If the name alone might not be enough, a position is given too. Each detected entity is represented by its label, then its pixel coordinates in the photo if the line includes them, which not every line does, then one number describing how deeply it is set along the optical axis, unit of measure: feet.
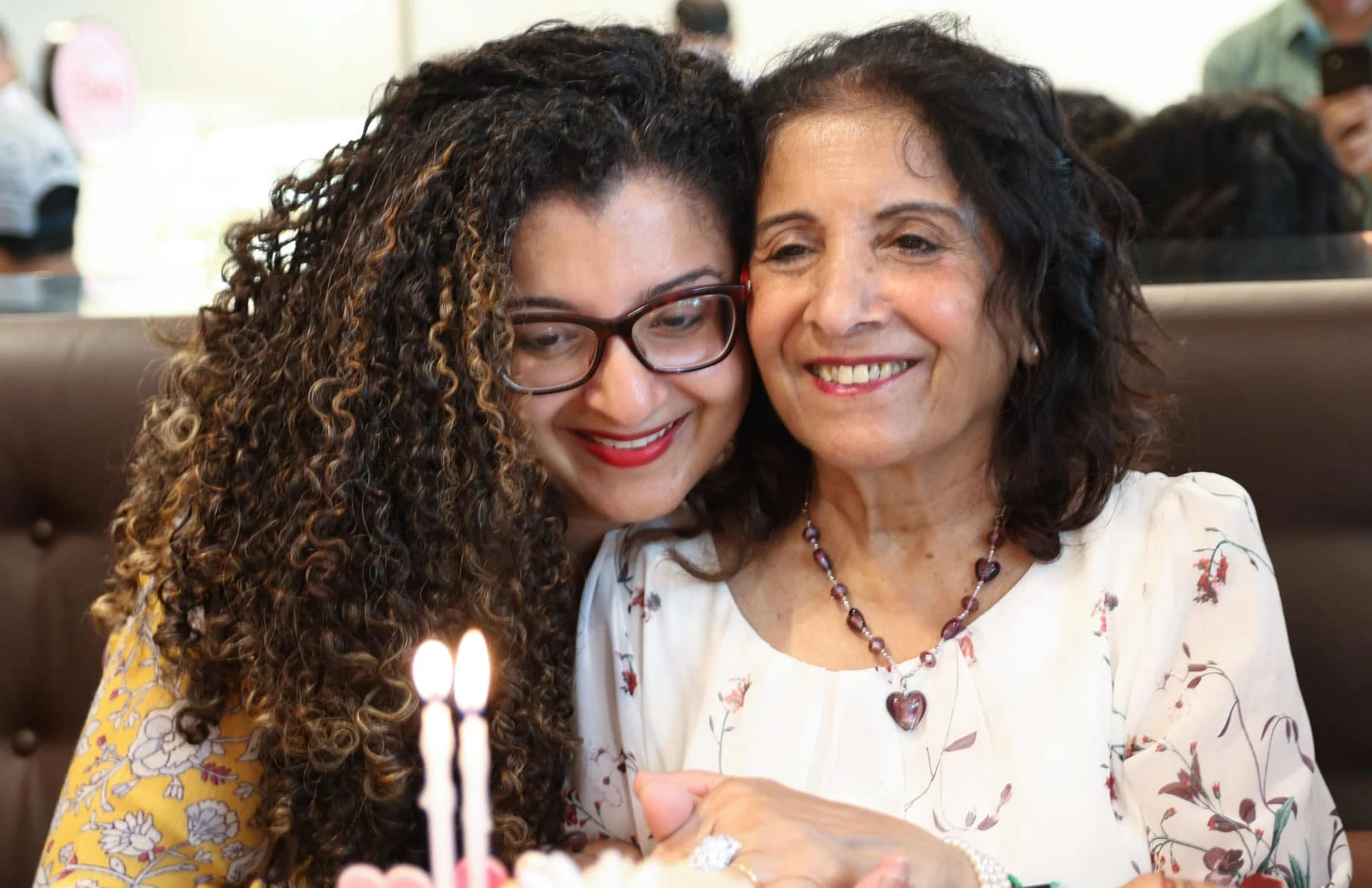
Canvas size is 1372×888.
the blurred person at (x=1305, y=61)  7.67
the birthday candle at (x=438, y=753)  1.88
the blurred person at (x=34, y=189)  9.92
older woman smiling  4.39
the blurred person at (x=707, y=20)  9.14
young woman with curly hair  4.55
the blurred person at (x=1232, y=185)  7.41
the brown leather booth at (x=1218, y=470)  5.80
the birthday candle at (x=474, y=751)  1.91
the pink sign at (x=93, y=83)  10.39
